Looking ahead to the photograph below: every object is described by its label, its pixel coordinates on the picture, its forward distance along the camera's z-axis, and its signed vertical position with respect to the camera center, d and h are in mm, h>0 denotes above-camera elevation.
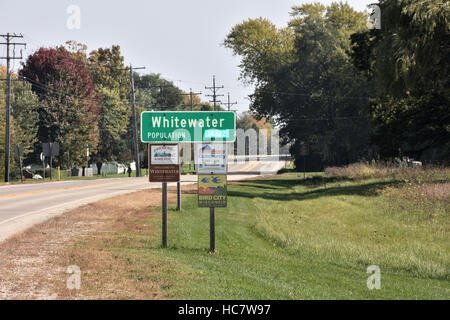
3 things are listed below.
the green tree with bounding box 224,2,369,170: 57188 +9870
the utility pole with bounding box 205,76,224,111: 83512 +12223
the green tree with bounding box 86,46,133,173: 76125 +9744
